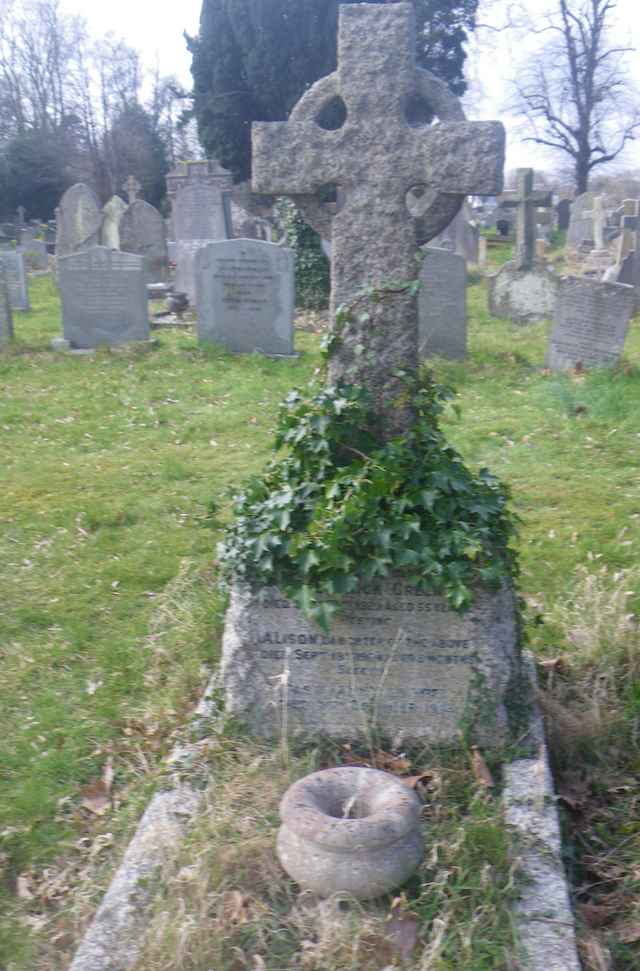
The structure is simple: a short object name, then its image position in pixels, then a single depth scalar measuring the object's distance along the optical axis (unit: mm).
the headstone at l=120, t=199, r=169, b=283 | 19703
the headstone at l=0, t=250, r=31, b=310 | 16828
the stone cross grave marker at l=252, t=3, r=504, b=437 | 3803
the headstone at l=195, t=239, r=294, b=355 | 11438
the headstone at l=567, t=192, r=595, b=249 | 28031
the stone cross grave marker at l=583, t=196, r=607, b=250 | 24375
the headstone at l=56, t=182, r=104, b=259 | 20719
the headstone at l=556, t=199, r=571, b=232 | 37538
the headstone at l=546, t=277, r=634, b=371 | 10477
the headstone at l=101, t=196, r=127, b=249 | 20406
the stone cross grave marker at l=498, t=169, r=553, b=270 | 14438
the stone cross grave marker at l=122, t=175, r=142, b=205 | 22859
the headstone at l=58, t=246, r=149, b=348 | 12109
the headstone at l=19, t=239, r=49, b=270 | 26625
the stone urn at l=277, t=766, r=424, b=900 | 2787
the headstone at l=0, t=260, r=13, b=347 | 12312
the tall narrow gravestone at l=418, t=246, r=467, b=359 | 11234
